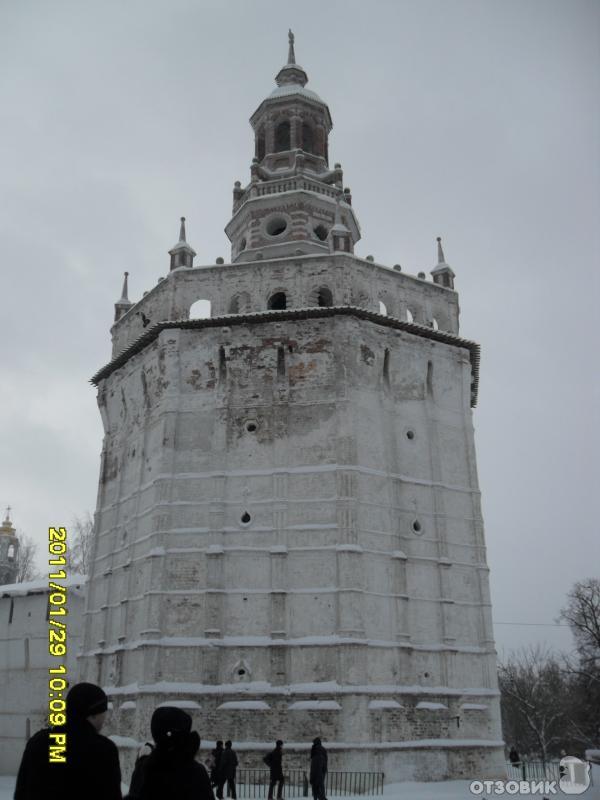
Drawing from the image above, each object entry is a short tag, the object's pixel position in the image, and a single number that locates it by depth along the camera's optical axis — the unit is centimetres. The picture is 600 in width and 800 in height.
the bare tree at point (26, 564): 5409
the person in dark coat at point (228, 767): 1493
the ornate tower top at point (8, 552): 5023
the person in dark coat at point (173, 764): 351
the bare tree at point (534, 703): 4316
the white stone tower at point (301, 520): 1919
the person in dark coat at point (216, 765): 1530
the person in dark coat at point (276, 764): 1519
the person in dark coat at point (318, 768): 1445
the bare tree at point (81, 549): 4525
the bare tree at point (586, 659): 3749
